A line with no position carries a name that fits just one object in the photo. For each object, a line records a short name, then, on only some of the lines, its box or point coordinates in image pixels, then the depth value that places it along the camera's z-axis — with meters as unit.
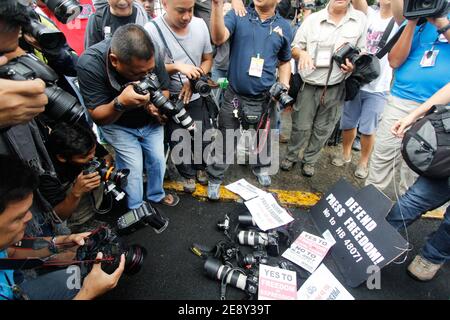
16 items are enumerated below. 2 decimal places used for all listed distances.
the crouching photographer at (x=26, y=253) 1.24
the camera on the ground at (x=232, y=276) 1.98
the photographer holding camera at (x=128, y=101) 1.94
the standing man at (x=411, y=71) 2.17
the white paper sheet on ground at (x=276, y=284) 1.95
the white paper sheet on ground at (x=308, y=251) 2.24
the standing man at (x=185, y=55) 2.46
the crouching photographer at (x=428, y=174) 1.90
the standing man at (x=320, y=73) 2.82
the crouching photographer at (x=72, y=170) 1.95
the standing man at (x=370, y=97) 3.24
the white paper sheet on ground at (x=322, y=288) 2.00
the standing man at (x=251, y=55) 2.72
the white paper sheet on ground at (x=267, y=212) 2.47
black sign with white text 2.04
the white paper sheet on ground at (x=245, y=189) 2.91
